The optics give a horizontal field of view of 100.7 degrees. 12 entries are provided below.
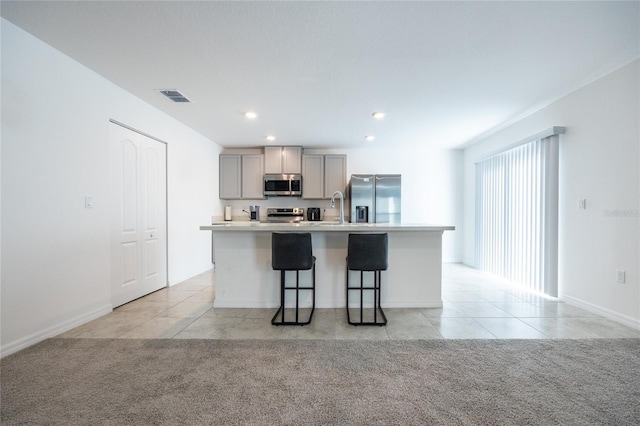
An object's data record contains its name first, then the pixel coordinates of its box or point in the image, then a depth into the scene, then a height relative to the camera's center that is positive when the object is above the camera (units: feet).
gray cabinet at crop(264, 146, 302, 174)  17.97 +3.49
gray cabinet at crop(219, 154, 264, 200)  18.16 +2.50
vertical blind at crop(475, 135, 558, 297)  10.97 -0.14
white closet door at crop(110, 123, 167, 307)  9.86 -0.15
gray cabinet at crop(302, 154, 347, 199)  18.07 +2.50
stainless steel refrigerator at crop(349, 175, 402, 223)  17.35 +0.89
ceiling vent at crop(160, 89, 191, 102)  10.01 +4.56
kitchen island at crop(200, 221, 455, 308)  9.92 -2.24
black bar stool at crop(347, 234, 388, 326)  8.55 -1.34
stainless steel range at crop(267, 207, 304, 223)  18.48 -0.21
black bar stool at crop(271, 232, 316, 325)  8.53 -1.34
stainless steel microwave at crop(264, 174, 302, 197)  17.83 +1.79
